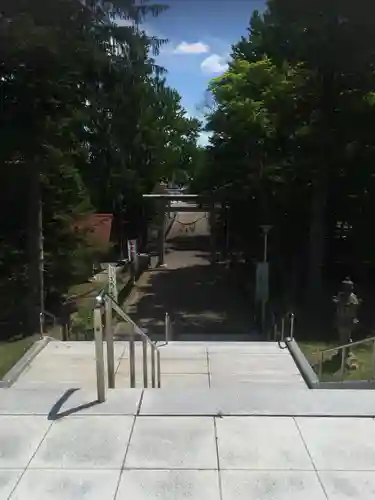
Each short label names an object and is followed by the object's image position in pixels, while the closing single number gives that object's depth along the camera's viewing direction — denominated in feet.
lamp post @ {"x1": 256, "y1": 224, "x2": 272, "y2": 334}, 53.06
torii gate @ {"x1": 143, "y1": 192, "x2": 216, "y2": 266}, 95.64
